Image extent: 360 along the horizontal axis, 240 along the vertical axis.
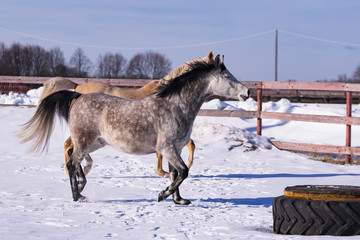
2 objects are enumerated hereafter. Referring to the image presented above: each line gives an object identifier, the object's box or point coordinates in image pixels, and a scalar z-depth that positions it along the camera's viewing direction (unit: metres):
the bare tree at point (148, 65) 82.44
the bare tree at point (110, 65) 81.50
